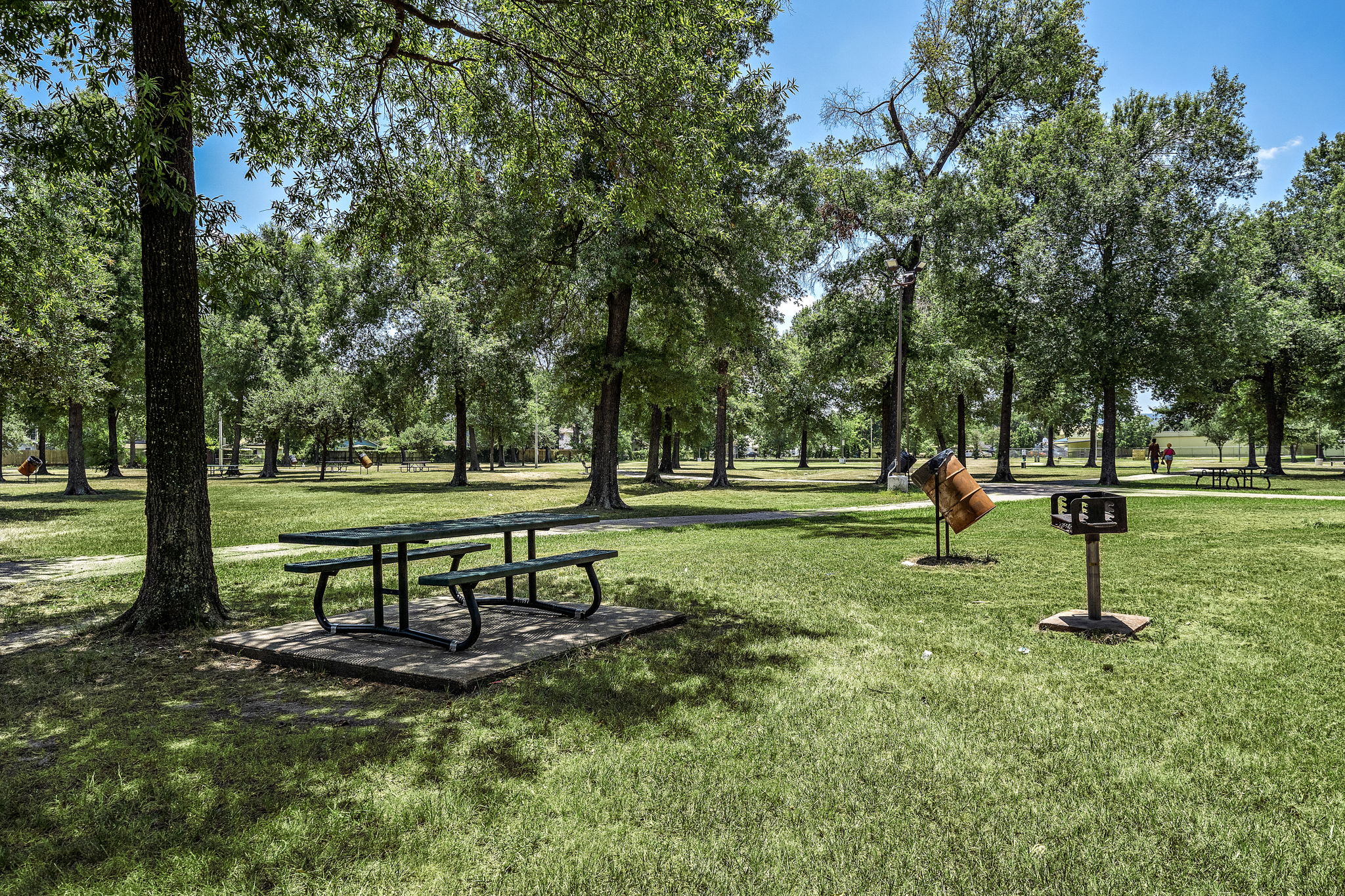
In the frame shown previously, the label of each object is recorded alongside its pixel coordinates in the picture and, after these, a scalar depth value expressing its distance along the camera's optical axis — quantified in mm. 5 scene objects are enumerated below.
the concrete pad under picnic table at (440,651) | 4973
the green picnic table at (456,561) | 5227
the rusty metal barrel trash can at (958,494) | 8555
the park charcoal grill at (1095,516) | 6066
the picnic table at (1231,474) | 23500
